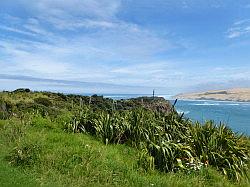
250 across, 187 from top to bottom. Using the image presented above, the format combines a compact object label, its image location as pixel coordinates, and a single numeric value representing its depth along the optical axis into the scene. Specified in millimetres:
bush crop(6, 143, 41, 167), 4182
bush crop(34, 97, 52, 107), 12997
